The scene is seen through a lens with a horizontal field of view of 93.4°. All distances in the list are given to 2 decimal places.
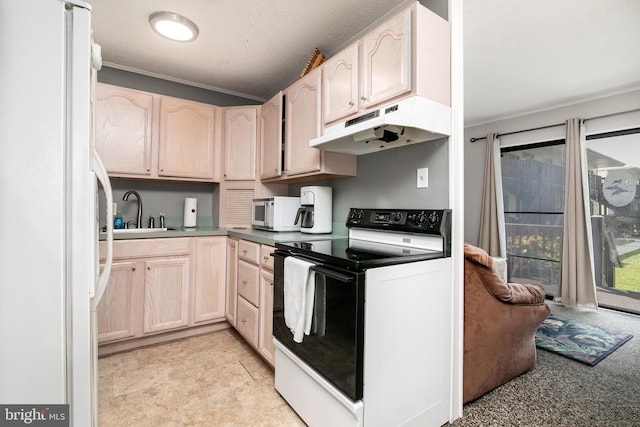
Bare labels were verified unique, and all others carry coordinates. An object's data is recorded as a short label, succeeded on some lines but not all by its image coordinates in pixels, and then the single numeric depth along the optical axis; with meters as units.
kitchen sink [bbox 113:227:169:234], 2.72
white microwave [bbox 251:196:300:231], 2.69
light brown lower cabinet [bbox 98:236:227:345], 2.34
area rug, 2.43
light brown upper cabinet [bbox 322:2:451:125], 1.53
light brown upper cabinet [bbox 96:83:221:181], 2.66
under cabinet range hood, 1.47
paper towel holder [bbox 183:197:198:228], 3.15
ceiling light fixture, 2.15
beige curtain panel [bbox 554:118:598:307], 3.63
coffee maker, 2.45
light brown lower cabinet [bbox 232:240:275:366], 2.07
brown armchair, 1.74
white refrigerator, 0.80
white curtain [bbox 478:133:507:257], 4.55
